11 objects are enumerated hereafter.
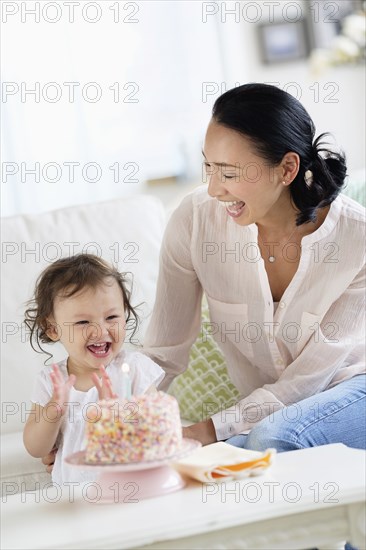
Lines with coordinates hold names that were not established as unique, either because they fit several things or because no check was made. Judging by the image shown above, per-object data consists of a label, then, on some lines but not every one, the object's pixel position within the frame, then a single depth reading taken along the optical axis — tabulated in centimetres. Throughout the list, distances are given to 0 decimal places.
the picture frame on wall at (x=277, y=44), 631
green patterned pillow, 346
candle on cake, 239
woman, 300
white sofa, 340
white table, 219
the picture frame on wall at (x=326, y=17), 624
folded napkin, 236
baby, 277
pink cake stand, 233
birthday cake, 231
